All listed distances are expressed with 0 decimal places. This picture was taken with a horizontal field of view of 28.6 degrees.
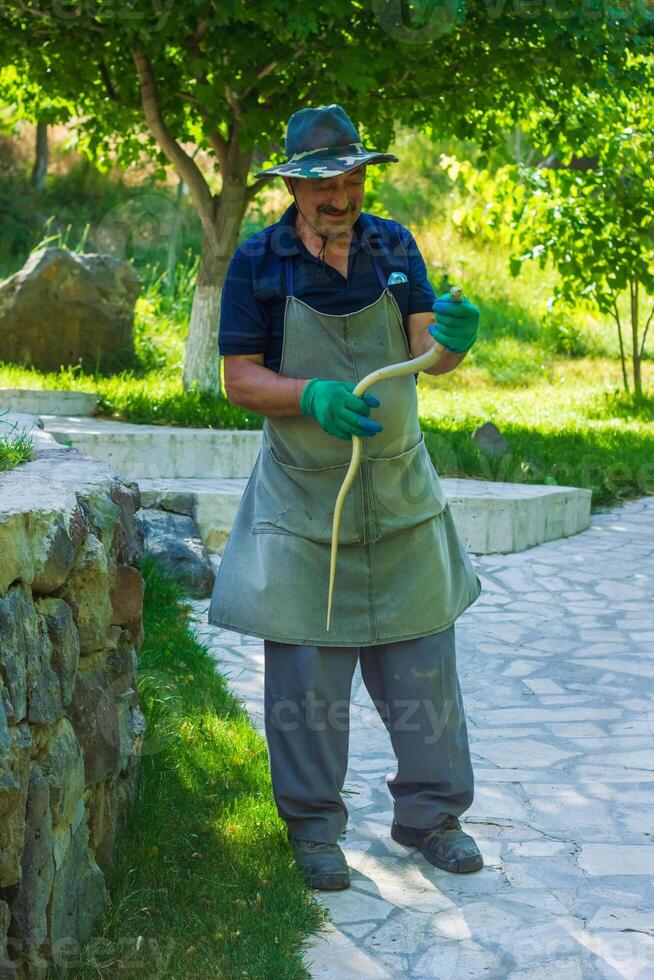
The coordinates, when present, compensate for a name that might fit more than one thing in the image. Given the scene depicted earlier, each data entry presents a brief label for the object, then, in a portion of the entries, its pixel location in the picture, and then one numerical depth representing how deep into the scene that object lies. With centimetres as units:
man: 327
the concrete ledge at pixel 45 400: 937
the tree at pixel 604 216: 1174
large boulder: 1132
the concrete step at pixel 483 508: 721
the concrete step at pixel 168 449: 815
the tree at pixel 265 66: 838
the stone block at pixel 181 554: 644
